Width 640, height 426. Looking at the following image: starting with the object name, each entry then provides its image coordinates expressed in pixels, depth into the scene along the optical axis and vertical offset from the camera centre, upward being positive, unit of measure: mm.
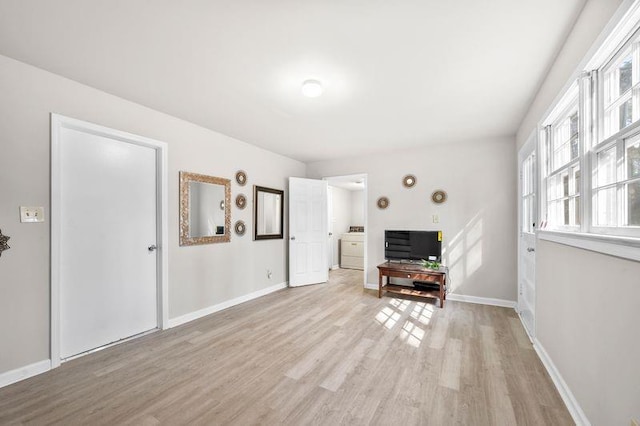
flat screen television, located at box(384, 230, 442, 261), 4129 -487
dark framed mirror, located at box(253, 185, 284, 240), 4355 +21
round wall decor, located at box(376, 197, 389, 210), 4664 +202
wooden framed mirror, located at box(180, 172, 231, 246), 3238 +64
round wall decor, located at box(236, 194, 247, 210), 3996 +196
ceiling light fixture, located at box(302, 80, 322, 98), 2322 +1105
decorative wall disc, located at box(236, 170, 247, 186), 3984 +552
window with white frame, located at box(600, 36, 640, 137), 1212 +630
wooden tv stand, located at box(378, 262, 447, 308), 3811 -900
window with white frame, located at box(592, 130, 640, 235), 1212 +145
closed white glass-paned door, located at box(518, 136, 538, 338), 2787 -243
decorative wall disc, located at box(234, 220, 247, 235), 3980 -199
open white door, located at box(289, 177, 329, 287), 4949 -327
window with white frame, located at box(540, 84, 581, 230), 1895 +376
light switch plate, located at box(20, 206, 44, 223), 2082 -1
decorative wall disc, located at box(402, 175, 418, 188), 4441 +558
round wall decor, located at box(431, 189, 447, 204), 4207 +290
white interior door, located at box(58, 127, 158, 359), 2365 -252
